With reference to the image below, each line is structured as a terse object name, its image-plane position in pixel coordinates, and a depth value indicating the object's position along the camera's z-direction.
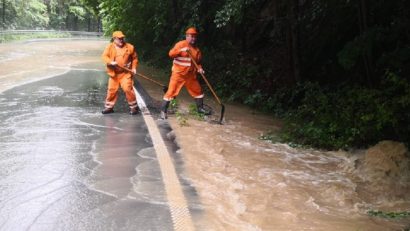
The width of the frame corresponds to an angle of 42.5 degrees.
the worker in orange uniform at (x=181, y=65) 10.10
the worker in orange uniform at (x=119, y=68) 10.45
